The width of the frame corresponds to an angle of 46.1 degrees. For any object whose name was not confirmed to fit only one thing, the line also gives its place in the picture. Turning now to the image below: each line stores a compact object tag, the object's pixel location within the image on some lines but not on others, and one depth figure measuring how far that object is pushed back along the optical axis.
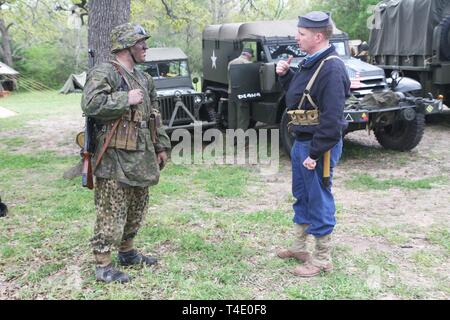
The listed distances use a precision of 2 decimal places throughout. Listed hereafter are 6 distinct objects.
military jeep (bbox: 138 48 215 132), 8.94
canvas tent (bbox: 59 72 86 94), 24.58
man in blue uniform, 3.39
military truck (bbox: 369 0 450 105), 10.04
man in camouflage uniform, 3.33
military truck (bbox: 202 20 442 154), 7.44
